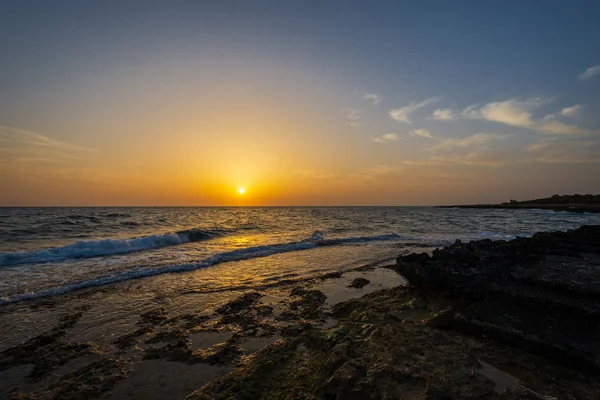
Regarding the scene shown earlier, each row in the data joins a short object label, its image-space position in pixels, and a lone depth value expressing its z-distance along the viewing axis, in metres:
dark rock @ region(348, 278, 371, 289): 10.72
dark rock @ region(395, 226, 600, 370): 5.53
